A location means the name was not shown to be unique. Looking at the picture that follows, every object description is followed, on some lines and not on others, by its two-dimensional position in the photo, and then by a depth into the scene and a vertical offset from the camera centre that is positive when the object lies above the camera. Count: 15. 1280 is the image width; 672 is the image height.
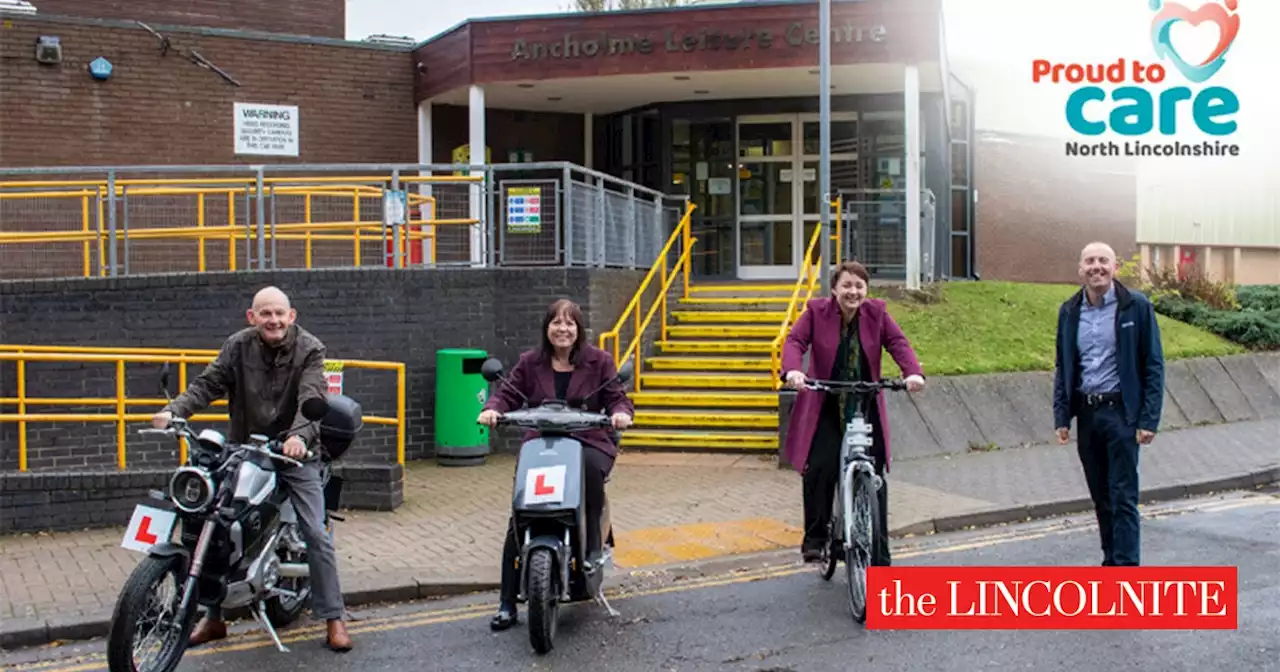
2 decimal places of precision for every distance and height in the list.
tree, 40.19 +10.52
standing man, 6.52 -0.38
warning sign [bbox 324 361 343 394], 10.16 -0.47
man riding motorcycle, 5.81 -0.35
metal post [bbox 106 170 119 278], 11.83 +1.03
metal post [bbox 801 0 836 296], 12.20 +1.81
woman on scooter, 6.11 -0.35
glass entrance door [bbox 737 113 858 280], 19.42 +2.15
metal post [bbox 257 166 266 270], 12.23 +0.93
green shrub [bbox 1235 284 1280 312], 18.34 +0.26
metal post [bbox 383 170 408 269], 12.57 +0.94
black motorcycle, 5.12 -0.97
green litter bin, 11.75 -0.83
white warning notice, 18.12 +2.87
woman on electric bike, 6.66 -0.21
